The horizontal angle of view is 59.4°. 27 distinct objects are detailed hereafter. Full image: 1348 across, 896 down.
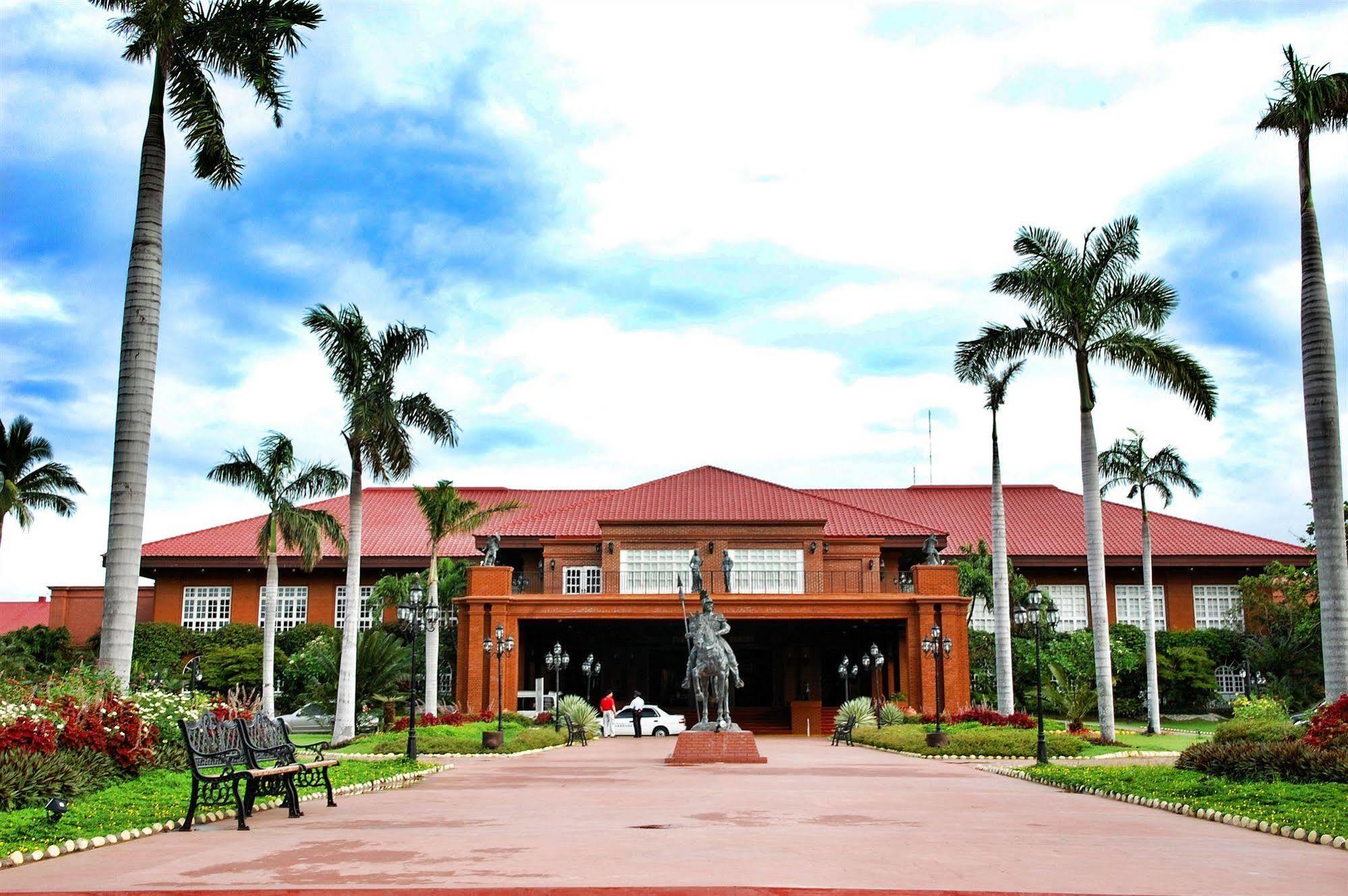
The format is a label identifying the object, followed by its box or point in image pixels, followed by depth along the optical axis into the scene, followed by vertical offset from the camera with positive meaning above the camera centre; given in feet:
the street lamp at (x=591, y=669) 137.08 -4.76
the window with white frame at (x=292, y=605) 162.71 +3.22
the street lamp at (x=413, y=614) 68.44 +1.09
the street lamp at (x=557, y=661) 114.01 -3.02
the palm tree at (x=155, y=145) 53.52 +24.76
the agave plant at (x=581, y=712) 115.14 -8.01
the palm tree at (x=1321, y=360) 57.16 +13.67
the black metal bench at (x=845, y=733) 107.04 -9.19
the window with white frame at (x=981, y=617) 159.24 +1.95
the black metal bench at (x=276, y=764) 41.78 -5.07
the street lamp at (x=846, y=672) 130.62 -4.73
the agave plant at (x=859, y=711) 116.78 -8.00
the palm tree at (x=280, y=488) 111.65 +13.34
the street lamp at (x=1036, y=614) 68.69 +1.19
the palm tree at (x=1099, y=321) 89.40 +24.39
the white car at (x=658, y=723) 128.16 -9.97
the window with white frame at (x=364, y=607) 157.89 +2.90
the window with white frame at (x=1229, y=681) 158.10 -6.49
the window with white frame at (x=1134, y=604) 160.86 +3.75
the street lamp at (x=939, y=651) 85.51 -1.91
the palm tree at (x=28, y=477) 128.39 +16.68
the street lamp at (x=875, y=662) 124.16 -3.36
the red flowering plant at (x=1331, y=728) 48.49 -4.00
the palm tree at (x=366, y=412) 98.89 +18.94
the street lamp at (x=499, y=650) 89.56 -2.07
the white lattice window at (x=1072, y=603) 161.27 +3.78
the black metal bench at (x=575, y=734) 108.17 -9.64
